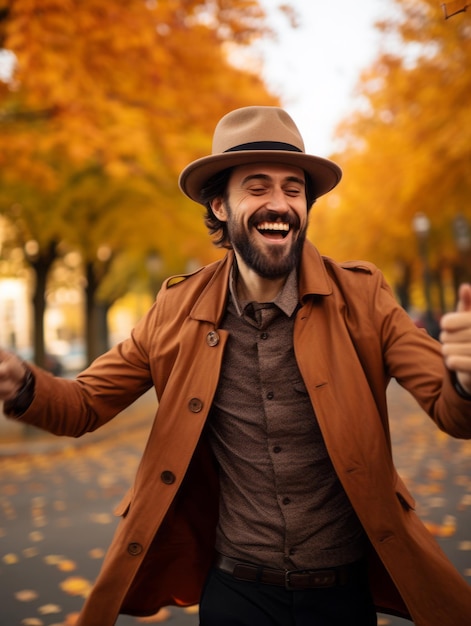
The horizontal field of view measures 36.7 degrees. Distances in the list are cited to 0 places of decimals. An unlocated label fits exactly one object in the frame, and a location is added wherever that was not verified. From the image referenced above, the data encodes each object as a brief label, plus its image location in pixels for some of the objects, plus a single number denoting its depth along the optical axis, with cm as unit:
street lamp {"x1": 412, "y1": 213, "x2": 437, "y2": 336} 1986
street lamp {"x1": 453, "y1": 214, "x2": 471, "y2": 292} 1856
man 238
